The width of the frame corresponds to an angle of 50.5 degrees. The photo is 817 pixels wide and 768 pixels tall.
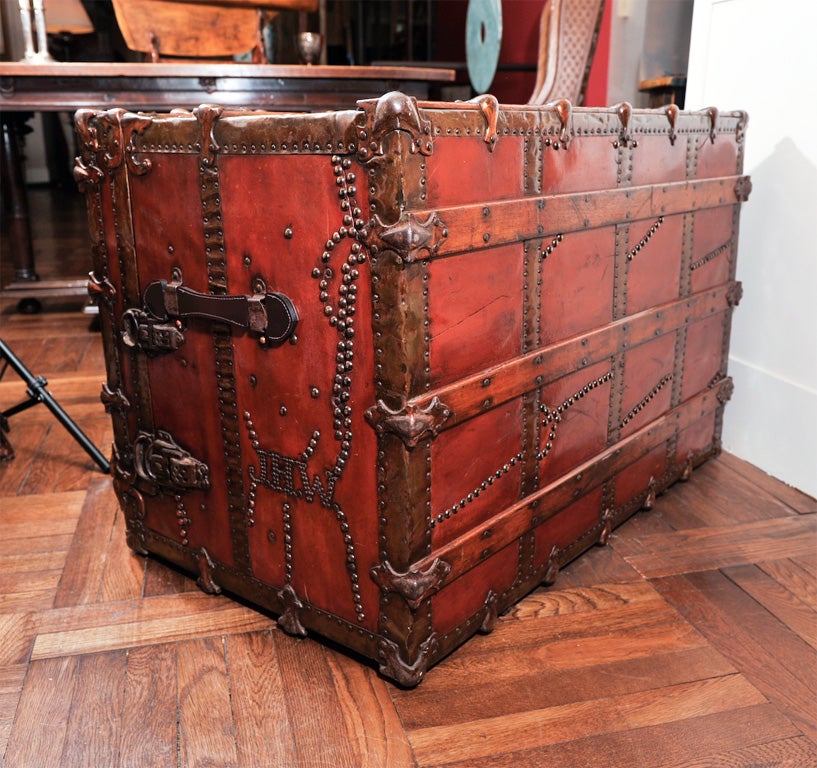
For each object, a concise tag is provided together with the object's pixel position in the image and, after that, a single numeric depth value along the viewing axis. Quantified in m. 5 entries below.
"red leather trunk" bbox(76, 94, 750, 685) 1.28
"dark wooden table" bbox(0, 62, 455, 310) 3.23
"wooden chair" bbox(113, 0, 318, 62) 3.61
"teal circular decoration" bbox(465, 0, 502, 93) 4.42
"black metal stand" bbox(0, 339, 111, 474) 2.20
